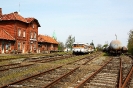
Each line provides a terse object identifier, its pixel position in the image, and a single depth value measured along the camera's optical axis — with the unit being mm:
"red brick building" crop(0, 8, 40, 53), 34538
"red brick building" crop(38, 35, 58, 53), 49972
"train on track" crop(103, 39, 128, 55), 30531
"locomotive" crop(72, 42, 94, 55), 34575
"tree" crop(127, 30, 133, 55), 42906
